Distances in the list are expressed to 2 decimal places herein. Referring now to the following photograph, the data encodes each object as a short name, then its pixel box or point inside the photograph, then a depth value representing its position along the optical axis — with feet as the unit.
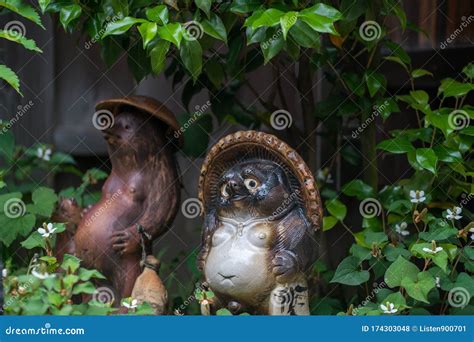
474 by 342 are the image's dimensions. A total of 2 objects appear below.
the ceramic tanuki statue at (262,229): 10.32
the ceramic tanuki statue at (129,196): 11.37
